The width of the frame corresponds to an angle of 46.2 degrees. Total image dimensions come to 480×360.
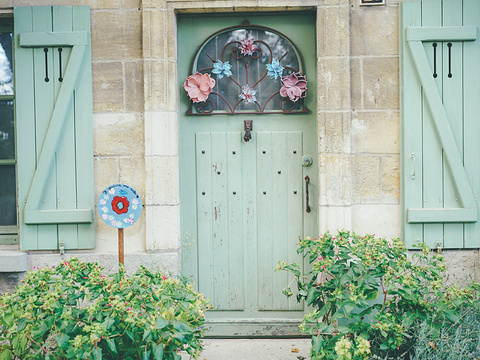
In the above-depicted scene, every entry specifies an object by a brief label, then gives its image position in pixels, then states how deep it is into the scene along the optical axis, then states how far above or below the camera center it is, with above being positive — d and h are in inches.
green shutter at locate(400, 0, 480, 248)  158.1 +9.9
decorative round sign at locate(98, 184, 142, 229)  145.6 -11.9
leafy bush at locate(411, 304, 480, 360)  128.6 -43.3
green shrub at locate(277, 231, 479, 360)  129.3 -33.9
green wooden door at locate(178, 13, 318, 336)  170.6 -6.1
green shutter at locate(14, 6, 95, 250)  162.4 +11.5
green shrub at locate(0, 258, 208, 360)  112.1 -32.6
